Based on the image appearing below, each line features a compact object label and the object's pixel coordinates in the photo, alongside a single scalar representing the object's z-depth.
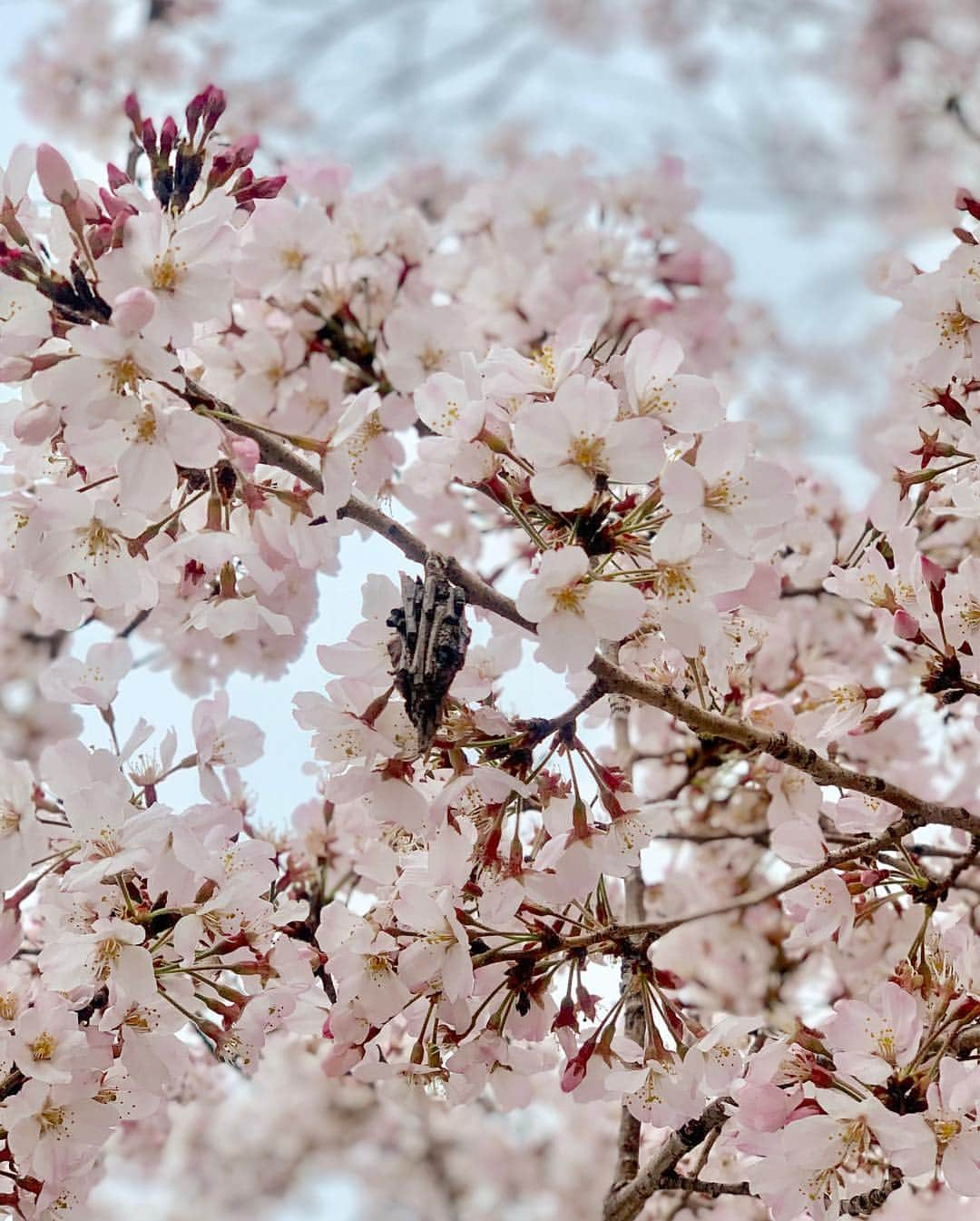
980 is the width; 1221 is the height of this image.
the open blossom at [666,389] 0.99
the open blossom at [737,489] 0.98
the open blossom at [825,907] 1.05
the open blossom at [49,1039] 1.02
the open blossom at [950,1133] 0.98
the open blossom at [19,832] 1.03
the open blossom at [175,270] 0.97
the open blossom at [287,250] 1.19
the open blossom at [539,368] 0.99
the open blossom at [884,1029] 1.01
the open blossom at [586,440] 0.97
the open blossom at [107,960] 1.00
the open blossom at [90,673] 1.07
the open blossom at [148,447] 0.98
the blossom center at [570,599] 0.97
